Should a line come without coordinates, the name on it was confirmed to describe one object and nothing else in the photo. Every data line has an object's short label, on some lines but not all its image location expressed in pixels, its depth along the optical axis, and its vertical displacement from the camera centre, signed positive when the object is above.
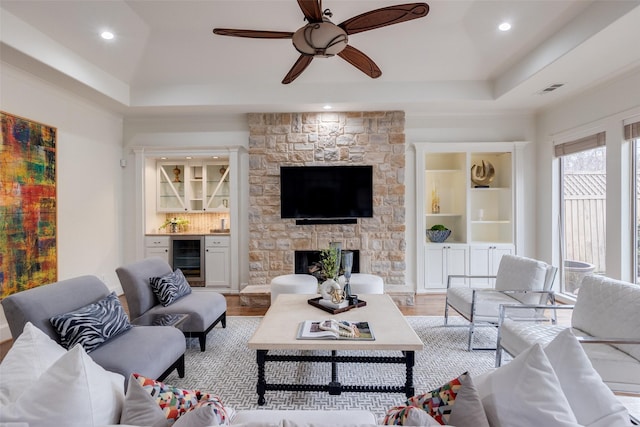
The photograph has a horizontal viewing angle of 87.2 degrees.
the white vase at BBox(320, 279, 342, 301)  2.80 -0.64
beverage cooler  5.38 -0.71
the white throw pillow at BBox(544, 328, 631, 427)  1.01 -0.57
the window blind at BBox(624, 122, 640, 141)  3.43 +0.84
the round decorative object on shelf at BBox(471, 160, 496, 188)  5.33 +0.58
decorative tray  2.70 -0.78
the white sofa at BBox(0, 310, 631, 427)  0.94 -0.56
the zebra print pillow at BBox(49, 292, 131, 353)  2.00 -0.70
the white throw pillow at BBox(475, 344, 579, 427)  0.92 -0.54
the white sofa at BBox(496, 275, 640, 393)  1.92 -0.78
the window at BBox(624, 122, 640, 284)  3.53 +0.18
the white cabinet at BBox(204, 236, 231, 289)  5.26 -0.78
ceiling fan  2.00 +1.21
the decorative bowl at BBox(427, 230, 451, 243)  5.14 -0.36
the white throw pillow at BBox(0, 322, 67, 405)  1.07 -0.52
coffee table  2.08 -0.82
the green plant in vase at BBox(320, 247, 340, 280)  2.92 -0.45
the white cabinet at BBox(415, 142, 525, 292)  5.09 +0.09
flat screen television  4.91 +0.29
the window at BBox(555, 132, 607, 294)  4.03 +0.04
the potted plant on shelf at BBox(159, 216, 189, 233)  5.83 -0.21
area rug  2.28 -1.27
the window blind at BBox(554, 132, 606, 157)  3.92 +0.85
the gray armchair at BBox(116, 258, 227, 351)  2.94 -0.84
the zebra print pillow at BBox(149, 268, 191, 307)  3.08 -0.71
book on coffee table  2.15 -0.79
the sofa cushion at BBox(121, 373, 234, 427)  0.99 -0.62
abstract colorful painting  3.37 +0.09
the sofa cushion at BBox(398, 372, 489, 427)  0.98 -0.59
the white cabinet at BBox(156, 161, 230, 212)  5.89 +0.48
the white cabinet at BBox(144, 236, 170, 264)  5.33 -0.53
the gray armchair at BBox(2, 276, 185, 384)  1.93 -0.84
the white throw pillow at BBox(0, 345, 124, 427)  0.93 -0.54
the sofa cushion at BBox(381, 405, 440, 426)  0.97 -0.62
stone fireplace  4.95 +0.57
